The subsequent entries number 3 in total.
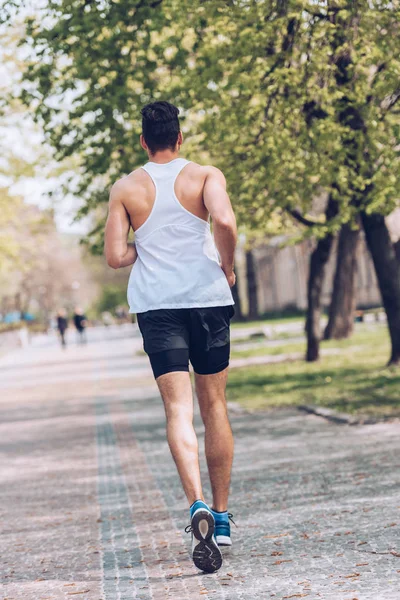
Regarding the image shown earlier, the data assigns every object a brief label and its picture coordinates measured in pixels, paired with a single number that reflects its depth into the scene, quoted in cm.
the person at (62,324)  4712
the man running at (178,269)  488
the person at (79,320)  4662
